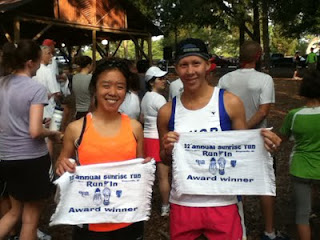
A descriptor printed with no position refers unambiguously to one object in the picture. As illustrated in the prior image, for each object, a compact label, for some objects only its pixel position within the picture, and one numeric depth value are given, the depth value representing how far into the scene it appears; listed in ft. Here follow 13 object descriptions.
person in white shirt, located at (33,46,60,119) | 13.04
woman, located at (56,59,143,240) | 6.19
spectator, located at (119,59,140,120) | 12.33
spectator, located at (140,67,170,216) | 12.13
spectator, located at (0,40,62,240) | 8.13
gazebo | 35.00
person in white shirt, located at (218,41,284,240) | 10.21
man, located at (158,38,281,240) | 6.00
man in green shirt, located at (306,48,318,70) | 45.88
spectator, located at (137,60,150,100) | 15.83
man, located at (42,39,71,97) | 13.75
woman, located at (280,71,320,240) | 8.61
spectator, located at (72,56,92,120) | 16.60
